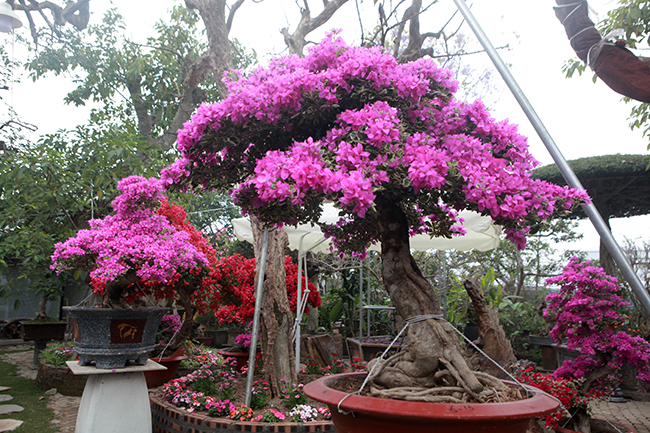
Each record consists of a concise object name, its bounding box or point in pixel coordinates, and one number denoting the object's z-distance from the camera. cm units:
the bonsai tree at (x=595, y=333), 320
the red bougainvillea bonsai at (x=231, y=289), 491
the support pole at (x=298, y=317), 421
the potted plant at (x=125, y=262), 297
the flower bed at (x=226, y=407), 287
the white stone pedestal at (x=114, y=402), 286
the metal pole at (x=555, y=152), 201
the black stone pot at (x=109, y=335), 294
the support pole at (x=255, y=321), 318
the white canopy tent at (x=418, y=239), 439
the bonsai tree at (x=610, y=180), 598
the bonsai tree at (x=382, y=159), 150
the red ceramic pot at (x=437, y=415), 135
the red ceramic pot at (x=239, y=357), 460
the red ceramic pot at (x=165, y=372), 467
